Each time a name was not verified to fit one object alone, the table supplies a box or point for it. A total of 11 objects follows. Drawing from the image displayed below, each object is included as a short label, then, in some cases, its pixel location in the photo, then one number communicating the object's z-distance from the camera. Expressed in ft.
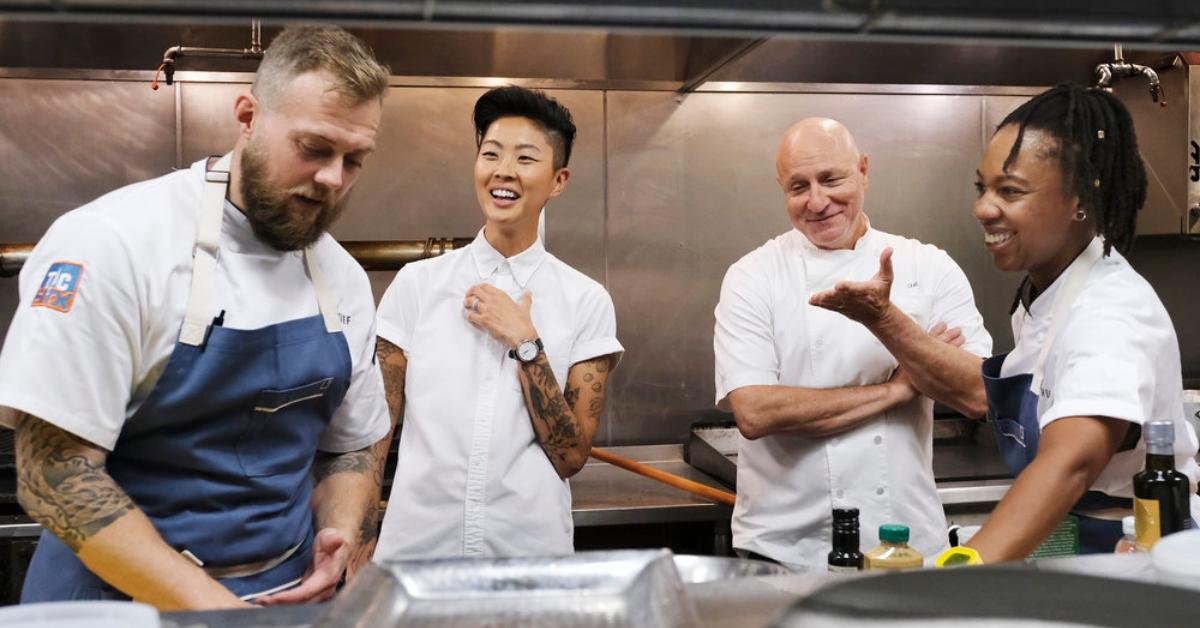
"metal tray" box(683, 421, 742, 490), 10.05
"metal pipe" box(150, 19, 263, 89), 9.07
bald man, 7.20
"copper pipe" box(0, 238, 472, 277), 10.28
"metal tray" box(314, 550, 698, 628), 2.37
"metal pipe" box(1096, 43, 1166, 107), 10.58
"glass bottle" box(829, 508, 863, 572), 4.05
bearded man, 4.09
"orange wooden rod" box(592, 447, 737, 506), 8.87
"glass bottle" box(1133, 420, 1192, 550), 3.96
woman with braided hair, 4.40
